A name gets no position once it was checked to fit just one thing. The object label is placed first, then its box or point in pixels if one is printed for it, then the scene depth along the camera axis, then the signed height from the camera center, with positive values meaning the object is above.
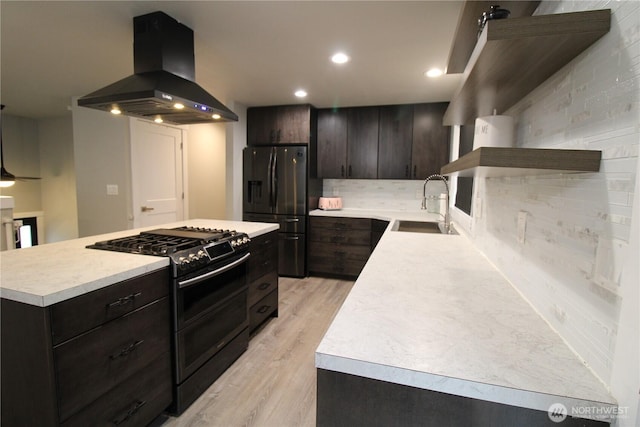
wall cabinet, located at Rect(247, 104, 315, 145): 4.04 +0.90
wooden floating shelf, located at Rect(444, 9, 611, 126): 0.67 +0.37
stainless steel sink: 3.24 -0.39
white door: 3.77 +0.19
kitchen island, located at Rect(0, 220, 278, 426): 1.13 -0.65
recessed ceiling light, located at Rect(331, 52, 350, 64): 2.41 +1.10
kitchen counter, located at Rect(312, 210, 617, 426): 0.60 -0.38
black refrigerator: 4.03 -0.06
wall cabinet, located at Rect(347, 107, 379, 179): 4.10 +0.69
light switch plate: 3.75 -0.02
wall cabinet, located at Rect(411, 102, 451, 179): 3.84 +0.67
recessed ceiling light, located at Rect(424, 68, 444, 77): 2.72 +1.11
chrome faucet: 2.81 -0.28
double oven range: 1.65 -0.67
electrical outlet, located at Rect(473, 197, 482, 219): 1.79 -0.10
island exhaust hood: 1.71 +0.65
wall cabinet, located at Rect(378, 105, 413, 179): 3.98 +0.68
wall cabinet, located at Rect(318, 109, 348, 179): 4.21 +0.67
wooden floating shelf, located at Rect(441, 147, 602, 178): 0.66 +0.08
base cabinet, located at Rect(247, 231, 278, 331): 2.46 -0.78
